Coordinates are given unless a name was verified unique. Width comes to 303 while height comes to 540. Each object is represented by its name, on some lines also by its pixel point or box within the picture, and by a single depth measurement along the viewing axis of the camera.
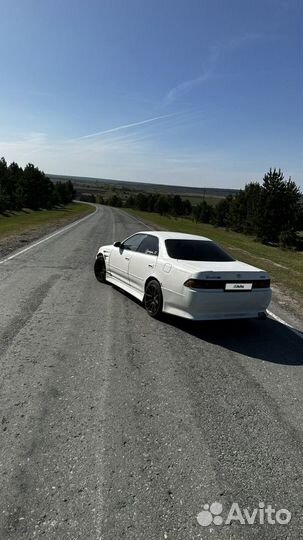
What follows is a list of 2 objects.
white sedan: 5.68
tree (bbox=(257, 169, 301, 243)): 43.94
